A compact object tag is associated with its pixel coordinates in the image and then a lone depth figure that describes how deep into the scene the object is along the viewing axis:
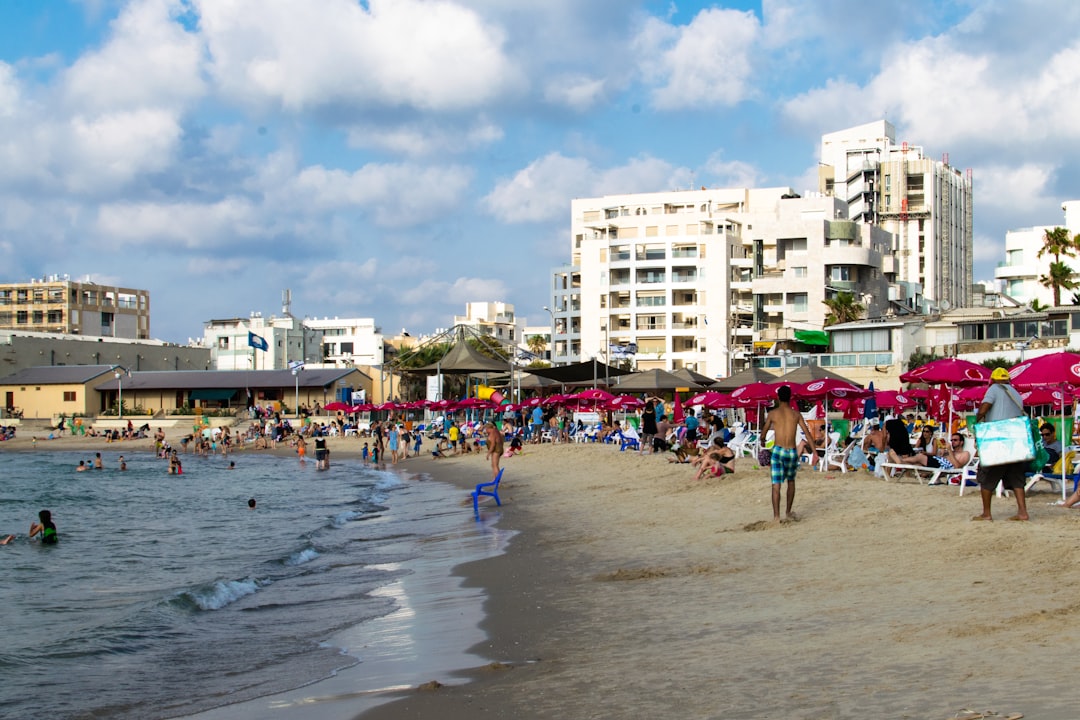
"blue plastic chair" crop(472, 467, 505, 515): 19.52
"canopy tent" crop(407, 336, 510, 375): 58.94
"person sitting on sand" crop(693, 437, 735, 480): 19.17
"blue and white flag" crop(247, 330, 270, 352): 79.60
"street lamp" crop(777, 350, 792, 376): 57.24
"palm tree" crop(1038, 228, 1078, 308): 65.00
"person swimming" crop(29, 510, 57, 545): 19.02
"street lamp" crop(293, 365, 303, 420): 71.56
